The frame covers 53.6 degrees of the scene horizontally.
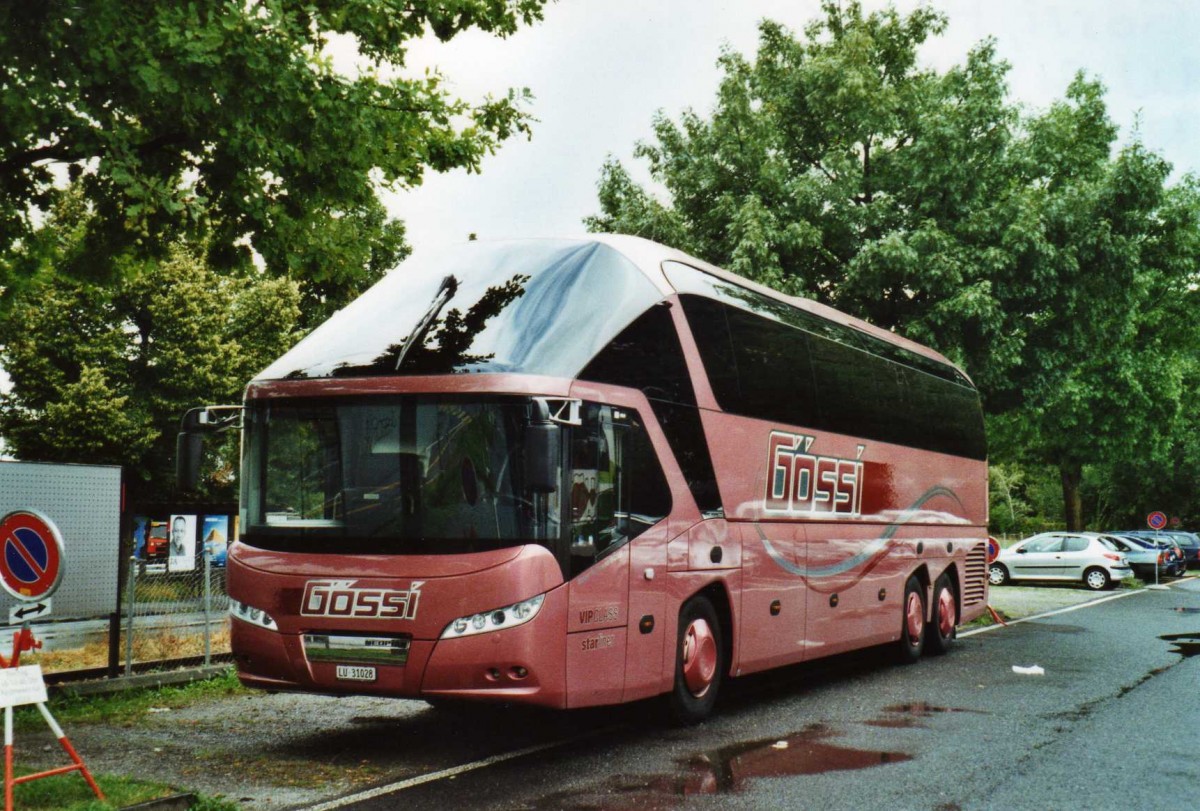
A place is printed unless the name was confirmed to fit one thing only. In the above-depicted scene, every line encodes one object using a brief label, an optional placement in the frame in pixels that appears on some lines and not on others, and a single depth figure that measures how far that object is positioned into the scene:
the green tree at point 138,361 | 38.09
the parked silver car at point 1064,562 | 33.41
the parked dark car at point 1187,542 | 47.66
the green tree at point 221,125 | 8.81
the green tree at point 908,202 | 18.89
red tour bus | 7.86
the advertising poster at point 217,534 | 13.89
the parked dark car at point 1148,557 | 37.53
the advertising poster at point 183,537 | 13.70
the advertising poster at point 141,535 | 12.86
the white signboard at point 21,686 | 6.16
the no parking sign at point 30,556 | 6.43
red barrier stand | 6.00
